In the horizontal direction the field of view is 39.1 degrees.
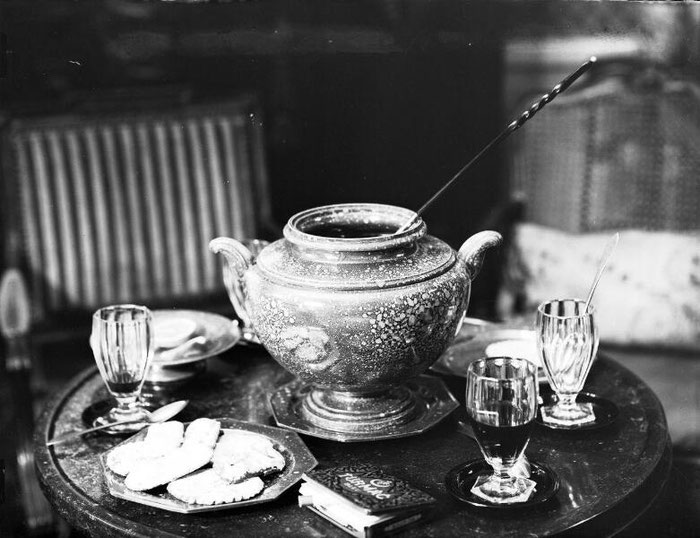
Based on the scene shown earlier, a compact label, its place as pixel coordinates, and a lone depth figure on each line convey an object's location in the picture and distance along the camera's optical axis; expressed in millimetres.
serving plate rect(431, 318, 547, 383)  1295
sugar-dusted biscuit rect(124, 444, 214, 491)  990
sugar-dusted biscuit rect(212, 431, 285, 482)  1005
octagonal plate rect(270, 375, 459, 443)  1101
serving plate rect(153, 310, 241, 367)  1293
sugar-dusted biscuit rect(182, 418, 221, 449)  1060
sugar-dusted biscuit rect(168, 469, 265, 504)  965
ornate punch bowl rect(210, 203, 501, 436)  1049
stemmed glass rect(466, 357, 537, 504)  961
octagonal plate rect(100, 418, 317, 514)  963
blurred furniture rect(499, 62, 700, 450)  1971
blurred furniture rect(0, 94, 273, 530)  1897
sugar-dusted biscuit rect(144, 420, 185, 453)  1062
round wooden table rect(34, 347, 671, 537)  951
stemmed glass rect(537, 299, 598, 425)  1150
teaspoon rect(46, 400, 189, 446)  1150
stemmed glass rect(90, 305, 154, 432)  1165
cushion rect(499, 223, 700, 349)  1961
